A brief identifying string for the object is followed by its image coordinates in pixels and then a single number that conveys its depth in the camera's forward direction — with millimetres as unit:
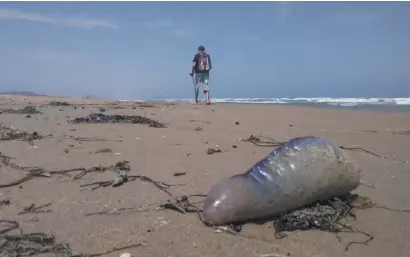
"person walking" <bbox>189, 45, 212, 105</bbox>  13211
